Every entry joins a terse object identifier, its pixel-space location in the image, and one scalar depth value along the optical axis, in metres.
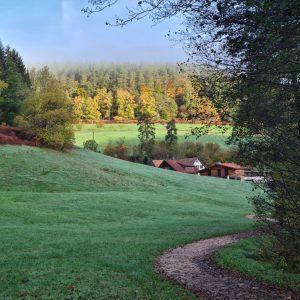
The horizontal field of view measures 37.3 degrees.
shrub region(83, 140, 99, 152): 102.44
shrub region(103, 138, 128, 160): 102.88
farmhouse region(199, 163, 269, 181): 102.89
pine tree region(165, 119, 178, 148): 109.12
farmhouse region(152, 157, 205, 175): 100.69
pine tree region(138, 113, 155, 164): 107.01
